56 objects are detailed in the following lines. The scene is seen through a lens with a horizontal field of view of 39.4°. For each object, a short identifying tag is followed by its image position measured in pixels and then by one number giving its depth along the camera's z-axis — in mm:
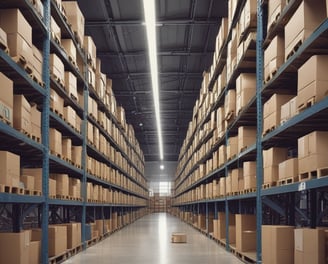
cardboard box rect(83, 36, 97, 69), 10289
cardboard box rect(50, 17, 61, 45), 7162
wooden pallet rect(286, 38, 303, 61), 4617
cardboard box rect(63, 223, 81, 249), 8531
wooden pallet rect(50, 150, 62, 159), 7281
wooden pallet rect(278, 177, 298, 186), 4965
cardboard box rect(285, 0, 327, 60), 4520
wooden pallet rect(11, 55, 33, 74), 5398
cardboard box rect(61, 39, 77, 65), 8438
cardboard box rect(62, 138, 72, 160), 8250
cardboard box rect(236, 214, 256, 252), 7734
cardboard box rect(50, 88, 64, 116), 7258
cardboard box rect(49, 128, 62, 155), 7367
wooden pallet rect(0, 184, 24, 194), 4799
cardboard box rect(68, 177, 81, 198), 8852
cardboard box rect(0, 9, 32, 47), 5465
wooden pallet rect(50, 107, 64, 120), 7193
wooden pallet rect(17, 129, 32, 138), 5547
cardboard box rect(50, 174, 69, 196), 7975
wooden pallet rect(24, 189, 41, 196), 5831
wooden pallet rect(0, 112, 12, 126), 4799
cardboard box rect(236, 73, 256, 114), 7523
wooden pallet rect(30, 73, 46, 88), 5984
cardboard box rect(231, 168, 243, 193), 8430
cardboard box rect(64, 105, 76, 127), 8305
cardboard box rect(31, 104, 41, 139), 6199
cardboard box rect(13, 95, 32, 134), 5527
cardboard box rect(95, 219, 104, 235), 12273
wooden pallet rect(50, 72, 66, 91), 7232
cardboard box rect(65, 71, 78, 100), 8361
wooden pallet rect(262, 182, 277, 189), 5832
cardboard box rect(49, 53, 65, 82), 7319
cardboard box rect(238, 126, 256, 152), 7742
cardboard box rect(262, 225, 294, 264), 5352
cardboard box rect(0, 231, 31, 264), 5441
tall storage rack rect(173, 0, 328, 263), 4469
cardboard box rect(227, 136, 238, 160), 8797
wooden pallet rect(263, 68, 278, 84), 5595
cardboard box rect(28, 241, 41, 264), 6073
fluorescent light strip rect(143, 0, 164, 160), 9117
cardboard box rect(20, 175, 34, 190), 6043
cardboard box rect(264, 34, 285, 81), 5594
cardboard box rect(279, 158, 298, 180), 4973
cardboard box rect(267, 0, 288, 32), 5449
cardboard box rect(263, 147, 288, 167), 5836
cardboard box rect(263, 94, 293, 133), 5645
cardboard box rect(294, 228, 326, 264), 4242
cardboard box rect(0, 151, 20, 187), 4965
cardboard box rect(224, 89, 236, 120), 8703
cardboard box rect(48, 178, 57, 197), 7188
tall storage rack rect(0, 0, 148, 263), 5527
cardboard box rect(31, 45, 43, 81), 6170
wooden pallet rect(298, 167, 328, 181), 4059
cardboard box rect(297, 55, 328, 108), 4117
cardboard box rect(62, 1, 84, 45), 8852
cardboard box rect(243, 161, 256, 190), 7195
